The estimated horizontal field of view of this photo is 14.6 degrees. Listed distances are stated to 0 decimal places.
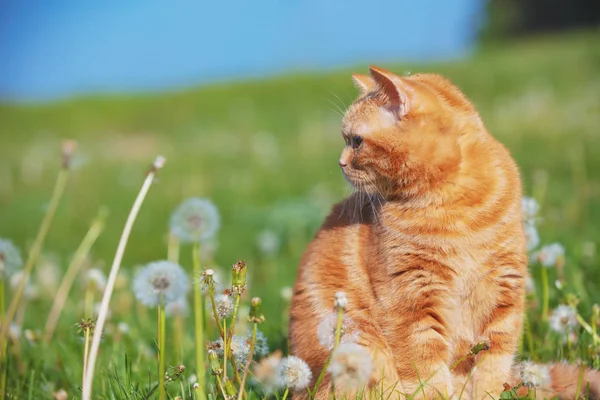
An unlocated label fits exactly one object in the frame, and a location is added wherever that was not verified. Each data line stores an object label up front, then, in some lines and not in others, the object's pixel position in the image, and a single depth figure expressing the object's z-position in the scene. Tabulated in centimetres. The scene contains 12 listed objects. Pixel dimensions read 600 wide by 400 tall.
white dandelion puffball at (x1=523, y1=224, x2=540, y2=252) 222
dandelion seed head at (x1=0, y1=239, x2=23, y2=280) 211
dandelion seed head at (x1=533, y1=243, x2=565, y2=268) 221
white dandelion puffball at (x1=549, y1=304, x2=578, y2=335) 214
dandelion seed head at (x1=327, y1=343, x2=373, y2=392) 191
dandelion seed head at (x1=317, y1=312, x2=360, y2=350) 199
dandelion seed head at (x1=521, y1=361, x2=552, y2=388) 198
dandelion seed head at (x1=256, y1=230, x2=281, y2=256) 345
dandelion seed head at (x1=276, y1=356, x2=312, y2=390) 197
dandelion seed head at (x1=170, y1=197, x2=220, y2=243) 205
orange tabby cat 208
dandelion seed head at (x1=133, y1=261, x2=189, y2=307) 202
